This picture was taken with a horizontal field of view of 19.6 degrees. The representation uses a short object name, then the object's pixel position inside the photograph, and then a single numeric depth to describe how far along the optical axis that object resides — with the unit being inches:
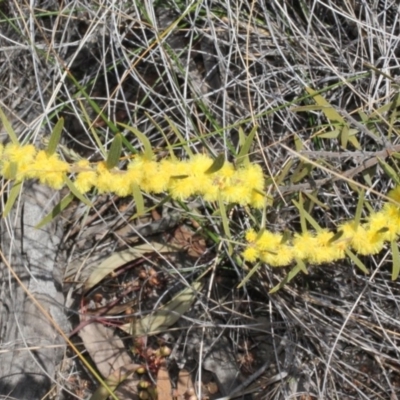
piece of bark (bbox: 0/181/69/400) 24.1
